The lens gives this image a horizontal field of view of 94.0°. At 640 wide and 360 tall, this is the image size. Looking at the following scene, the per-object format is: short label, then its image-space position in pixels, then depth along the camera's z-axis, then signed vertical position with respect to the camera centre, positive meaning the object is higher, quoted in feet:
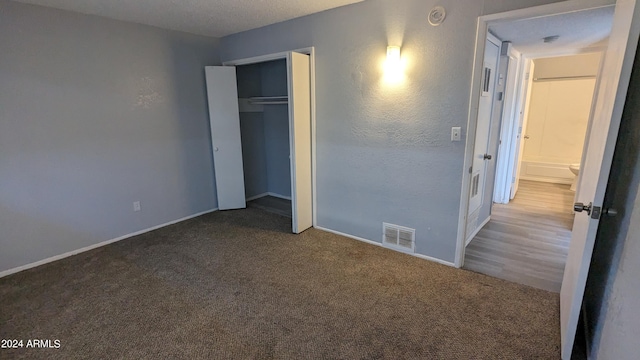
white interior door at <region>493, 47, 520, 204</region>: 13.03 -0.90
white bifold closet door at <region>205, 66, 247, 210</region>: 12.94 -0.70
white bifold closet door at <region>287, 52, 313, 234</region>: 10.26 -0.63
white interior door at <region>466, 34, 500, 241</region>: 9.82 -0.50
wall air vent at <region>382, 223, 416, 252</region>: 9.63 -3.85
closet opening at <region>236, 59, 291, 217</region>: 15.08 -0.79
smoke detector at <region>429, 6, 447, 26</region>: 7.84 +2.66
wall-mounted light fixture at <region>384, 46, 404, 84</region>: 8.57 +1.48
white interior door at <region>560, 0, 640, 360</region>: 4.36 -0.53
